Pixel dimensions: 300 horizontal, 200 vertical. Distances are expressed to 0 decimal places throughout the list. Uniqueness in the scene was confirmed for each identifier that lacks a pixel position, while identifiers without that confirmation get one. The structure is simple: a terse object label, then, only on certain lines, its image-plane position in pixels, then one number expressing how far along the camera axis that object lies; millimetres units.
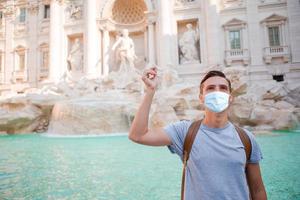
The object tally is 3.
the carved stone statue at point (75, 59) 16938
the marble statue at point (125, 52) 15141
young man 1006
